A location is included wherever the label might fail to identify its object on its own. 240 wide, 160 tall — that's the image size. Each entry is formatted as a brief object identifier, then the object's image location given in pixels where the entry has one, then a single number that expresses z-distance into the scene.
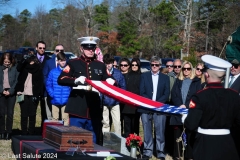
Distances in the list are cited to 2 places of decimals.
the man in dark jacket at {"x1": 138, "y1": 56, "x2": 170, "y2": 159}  9.64
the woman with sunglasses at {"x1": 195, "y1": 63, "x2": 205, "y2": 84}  9.90
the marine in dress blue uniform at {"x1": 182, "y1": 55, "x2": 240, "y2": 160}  5.27
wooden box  6.19
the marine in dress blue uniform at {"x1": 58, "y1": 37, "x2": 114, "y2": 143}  7.28
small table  5.91
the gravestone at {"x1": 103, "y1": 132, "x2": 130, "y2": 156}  9.09
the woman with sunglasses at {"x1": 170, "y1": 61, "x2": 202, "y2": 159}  9.25
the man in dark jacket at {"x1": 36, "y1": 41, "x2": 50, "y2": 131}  11.02
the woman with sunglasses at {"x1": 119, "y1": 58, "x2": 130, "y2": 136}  11.26
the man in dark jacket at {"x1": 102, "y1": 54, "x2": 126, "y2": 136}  10.64
